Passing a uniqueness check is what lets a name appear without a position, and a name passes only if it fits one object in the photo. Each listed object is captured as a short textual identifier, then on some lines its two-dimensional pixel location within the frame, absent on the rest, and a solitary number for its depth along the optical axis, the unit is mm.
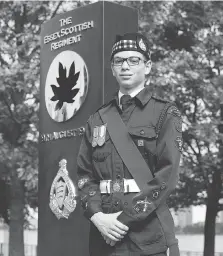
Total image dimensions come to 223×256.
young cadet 2738
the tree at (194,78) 12281
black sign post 6324
